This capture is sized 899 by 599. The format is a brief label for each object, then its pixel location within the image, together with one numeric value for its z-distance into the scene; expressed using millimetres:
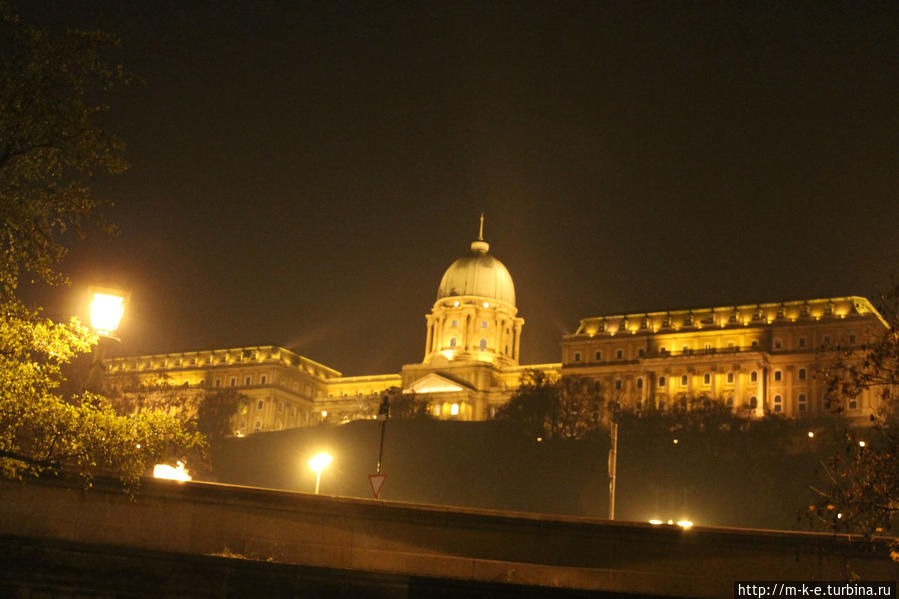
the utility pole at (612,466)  44941
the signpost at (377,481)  30302
